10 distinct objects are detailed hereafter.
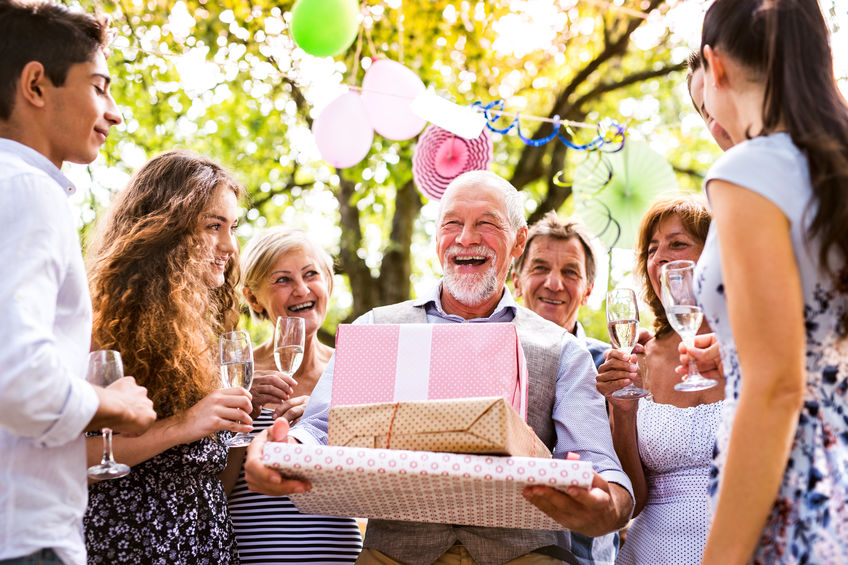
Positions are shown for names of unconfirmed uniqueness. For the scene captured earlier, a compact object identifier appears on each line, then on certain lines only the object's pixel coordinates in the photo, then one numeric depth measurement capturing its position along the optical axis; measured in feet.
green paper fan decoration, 16.55
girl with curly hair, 9.18
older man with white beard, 8.05
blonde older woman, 10.95
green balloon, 16.08
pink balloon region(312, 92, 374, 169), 17.13
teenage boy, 6.22
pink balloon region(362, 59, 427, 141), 16.57
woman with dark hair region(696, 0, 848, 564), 6.12
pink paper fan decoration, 17.11
